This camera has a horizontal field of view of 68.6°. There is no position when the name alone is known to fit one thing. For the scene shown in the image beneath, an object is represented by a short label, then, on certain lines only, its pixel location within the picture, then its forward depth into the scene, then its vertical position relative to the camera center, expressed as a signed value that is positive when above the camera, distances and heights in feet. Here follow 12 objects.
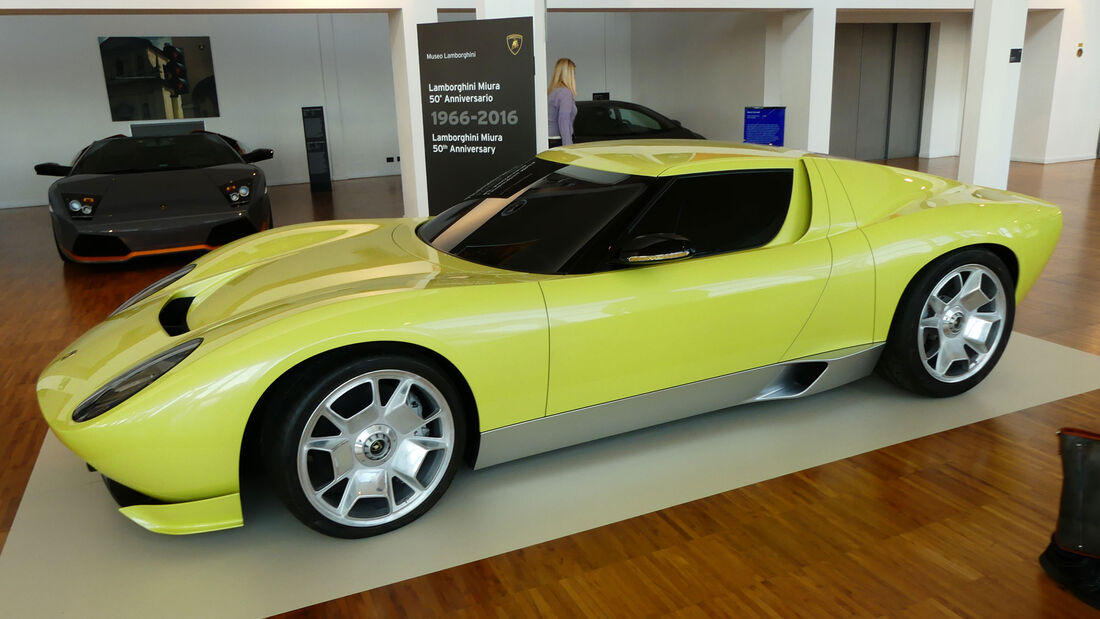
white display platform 7.76 -4.43
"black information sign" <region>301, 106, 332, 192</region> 39.78 -2.08
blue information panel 33.01 -1.24
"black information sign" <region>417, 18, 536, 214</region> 17.01 -0.02
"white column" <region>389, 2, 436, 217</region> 26.09 +0.19
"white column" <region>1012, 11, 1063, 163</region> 39.47 -0.05
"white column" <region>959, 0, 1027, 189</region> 25.77 -0.21
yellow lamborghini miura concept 7.80 -2.43
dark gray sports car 20.57 -2.40
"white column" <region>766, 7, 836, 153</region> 31.83 +0.66
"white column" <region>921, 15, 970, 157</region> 42.24 +0.01
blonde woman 24.86 -0.02
